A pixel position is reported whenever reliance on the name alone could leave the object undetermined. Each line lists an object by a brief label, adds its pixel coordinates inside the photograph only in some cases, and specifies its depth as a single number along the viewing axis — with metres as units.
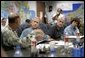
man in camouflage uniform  1.66
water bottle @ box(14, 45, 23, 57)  1.62
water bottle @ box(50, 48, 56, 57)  1.63
